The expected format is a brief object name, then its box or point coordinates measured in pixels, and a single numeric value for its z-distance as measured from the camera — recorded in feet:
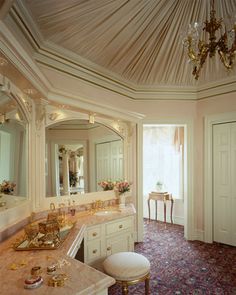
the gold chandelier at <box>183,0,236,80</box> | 7.06
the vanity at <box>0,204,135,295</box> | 4.01
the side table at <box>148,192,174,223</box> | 17.76
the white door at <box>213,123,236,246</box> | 13.30
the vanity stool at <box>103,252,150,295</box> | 6.92
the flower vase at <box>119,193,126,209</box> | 11.53
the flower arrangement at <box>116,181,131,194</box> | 11.78
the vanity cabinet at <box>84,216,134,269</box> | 8.58
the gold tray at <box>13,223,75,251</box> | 5.78
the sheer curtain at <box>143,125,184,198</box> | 18.62
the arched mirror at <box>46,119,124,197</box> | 9.70
